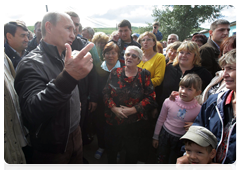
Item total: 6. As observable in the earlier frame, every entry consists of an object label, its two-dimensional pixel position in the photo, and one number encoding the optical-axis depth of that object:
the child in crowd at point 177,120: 2.02
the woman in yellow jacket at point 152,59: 2.70
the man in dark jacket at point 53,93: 1.07
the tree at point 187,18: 21.66
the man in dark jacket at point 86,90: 2.37
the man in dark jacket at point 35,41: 3.23
